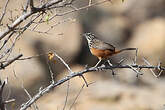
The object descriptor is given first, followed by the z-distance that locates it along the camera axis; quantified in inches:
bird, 587.8
